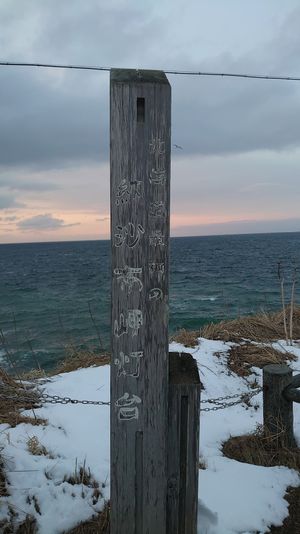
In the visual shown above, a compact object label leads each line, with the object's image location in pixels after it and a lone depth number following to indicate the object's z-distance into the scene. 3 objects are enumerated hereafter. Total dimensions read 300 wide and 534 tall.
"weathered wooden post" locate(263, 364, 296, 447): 3.60
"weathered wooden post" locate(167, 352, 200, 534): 2.25
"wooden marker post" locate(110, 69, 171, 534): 1.98
